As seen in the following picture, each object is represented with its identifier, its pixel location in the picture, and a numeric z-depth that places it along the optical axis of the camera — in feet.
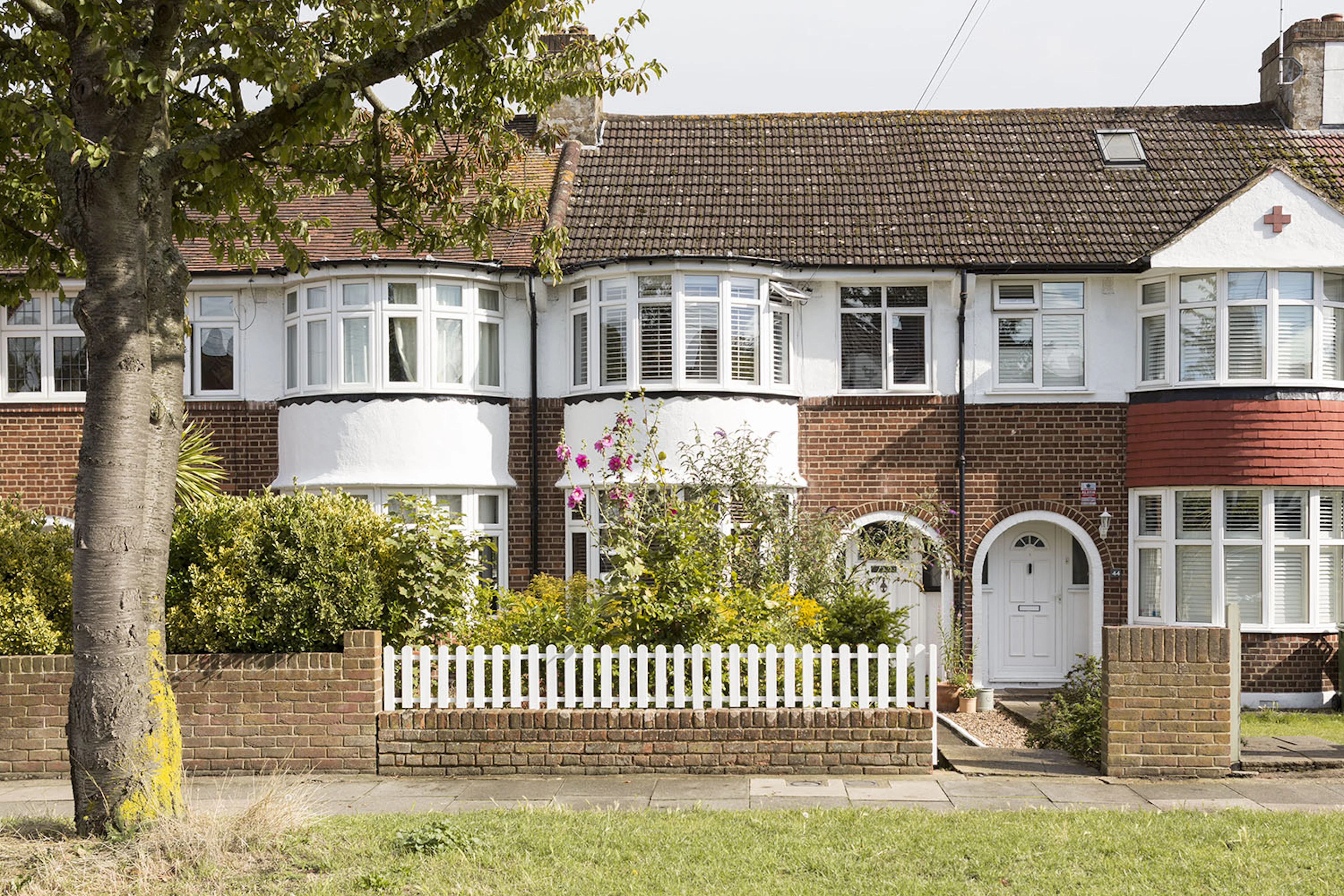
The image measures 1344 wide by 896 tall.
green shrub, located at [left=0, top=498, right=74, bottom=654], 36.35
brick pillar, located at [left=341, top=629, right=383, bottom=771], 35.32
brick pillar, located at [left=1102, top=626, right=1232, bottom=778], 33.55
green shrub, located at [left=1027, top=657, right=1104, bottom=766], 36.63
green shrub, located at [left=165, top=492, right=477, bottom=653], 35.63
